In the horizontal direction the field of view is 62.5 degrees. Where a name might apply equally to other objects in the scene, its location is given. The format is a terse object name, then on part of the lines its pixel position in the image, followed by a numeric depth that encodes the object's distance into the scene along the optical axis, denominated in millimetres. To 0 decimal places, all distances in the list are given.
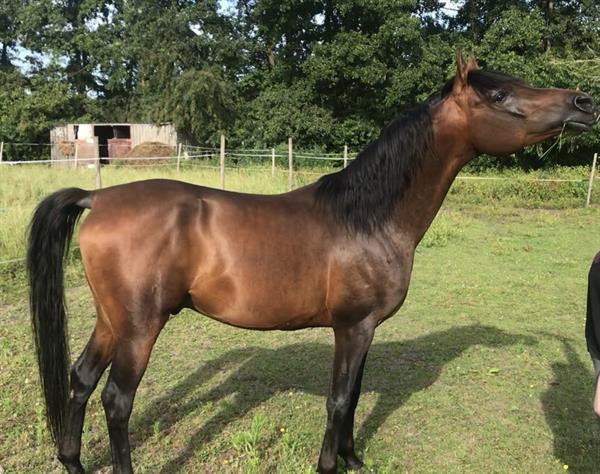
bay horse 2445
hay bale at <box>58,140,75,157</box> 26228
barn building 26688
